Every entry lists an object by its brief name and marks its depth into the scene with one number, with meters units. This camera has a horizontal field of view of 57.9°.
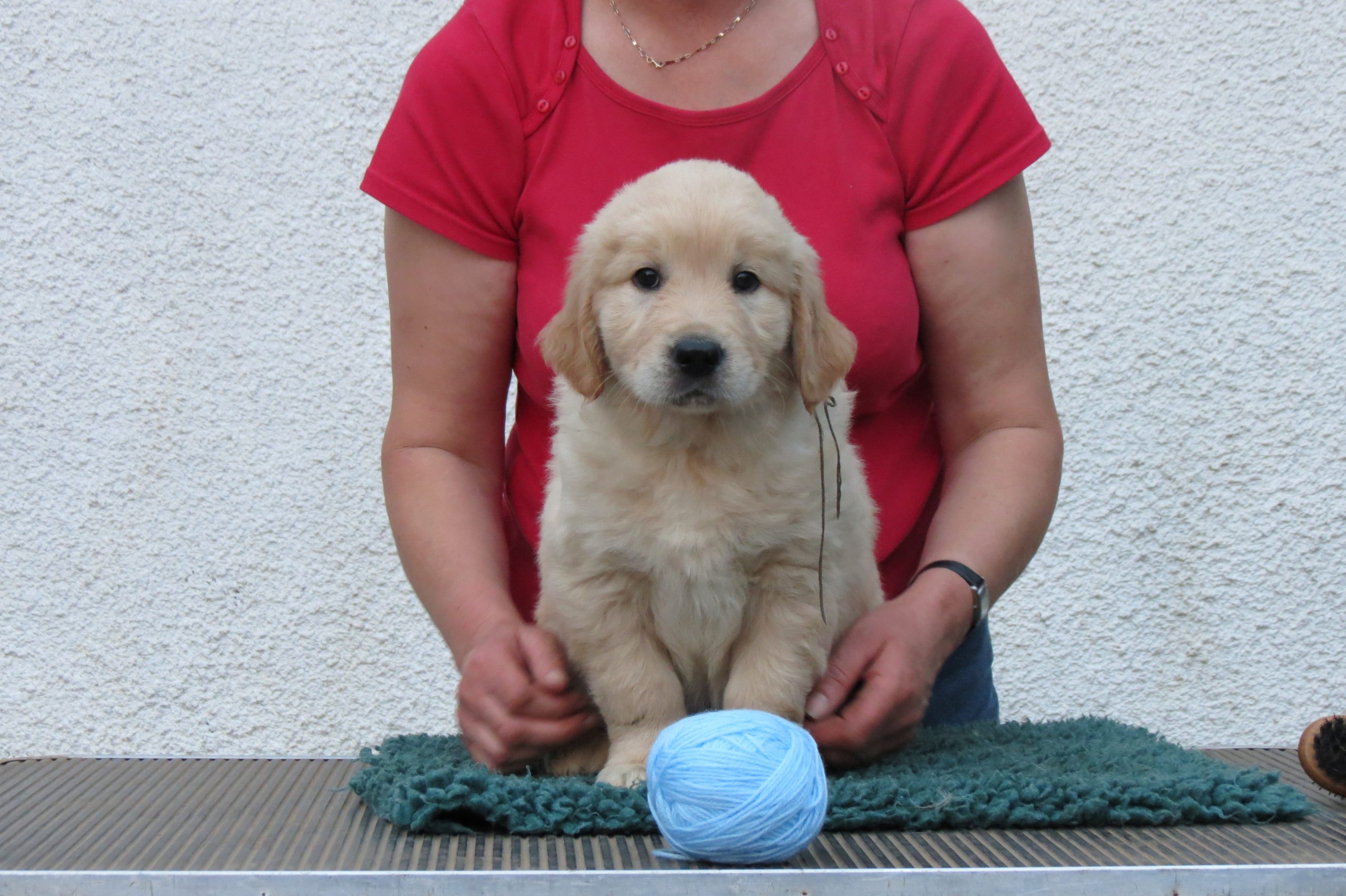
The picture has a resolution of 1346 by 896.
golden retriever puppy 1.65
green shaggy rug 1.47
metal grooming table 1.23
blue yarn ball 1.29
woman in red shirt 2.02
